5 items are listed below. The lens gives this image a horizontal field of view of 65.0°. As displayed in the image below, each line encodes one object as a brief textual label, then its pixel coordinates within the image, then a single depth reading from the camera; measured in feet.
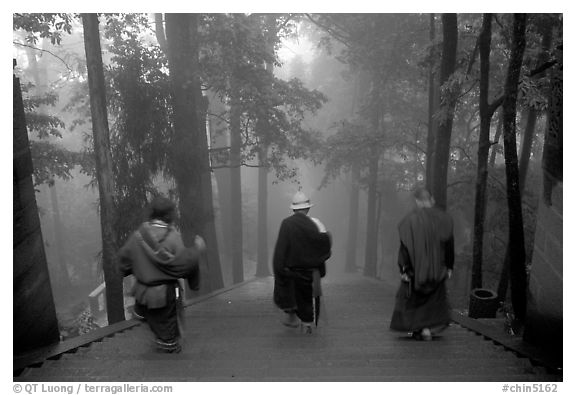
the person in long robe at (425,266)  17.60
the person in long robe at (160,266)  15.97
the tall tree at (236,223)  57.72
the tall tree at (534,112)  25.36
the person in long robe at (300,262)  19.61
